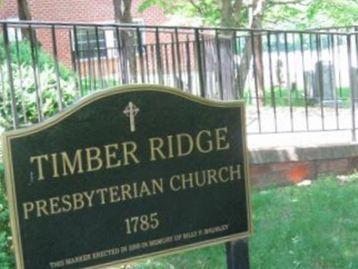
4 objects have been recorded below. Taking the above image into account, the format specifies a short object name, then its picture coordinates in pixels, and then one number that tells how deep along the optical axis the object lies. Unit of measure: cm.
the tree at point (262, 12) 1272
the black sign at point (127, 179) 291
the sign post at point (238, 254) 348
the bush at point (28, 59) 739
